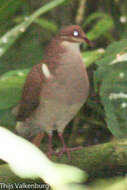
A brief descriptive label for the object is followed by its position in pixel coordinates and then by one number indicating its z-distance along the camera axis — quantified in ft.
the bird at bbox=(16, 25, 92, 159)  11.15
